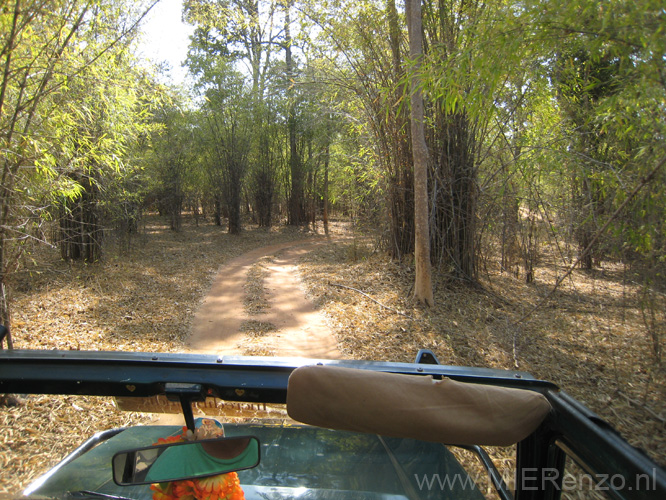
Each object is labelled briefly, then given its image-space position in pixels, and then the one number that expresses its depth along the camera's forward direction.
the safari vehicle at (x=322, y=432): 1.02
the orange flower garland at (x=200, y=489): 1.12
